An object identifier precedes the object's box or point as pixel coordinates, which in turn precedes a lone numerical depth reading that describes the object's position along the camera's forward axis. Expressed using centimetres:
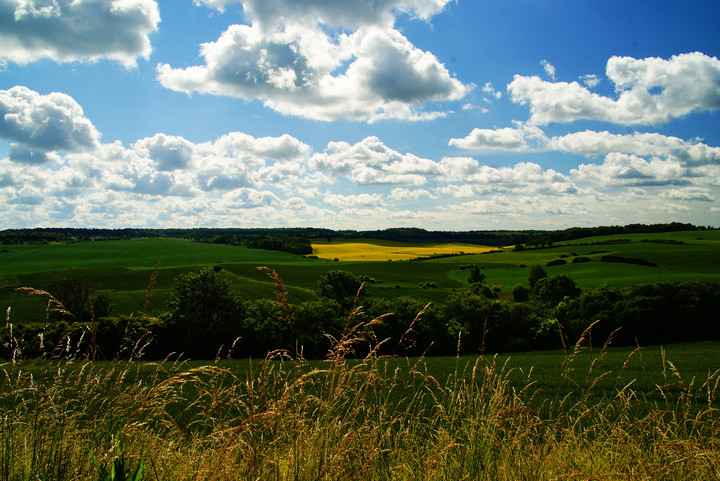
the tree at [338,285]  4609
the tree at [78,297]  4236
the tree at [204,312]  3250
